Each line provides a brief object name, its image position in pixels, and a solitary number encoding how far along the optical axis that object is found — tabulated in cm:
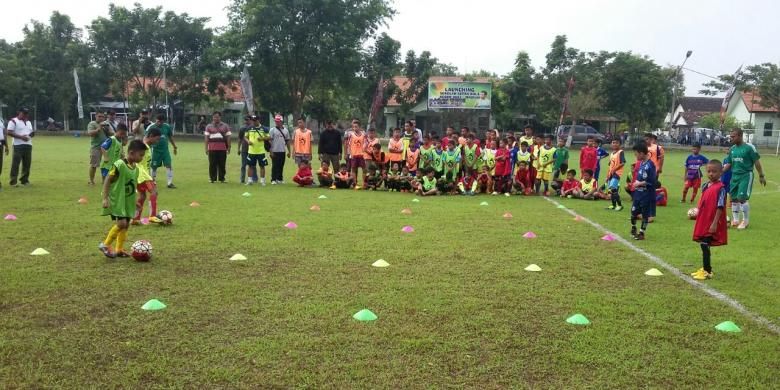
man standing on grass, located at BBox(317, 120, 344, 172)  1667
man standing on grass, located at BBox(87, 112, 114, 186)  1367
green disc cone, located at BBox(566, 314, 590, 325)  520
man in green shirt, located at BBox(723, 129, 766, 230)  1065
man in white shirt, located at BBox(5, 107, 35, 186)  1379
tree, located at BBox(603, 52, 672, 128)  4828
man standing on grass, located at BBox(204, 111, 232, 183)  1567
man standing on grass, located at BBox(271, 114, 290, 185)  1653
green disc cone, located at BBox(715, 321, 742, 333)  512
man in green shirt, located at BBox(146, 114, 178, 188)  1412
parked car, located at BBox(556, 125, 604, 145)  4775
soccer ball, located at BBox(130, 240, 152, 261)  704
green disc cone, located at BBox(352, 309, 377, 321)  519
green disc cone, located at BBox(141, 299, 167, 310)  539
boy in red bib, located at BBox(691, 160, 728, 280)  689
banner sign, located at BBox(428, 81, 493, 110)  4316
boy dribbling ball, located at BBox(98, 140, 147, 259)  711
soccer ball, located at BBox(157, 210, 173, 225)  950
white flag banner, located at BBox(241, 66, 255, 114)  2904
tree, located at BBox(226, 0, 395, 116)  4266
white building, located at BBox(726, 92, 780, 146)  5569
